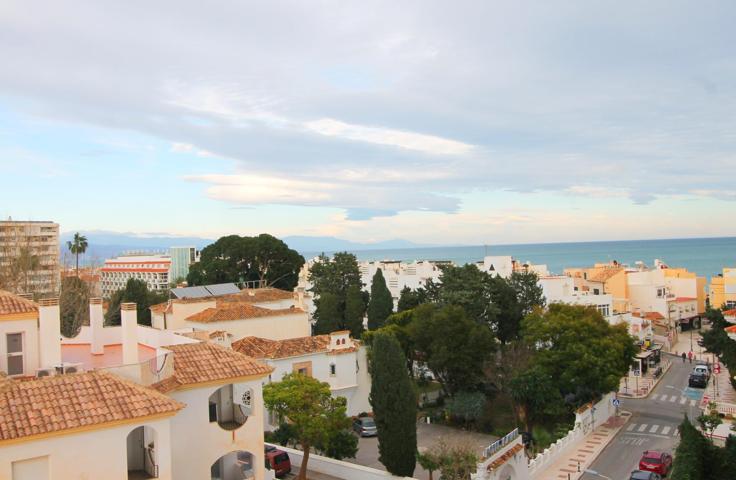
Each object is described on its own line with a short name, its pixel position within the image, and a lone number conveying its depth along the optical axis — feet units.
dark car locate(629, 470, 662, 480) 73.61
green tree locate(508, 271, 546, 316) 144.25
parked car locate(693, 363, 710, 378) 133.39
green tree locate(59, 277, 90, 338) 126.11
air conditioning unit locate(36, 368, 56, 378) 47.29
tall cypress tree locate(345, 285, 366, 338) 158.92
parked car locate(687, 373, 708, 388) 130.82
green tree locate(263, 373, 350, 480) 73.01
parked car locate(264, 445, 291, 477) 76.69
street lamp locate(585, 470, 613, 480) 80.74
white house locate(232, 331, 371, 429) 103.86
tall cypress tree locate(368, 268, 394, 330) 163.43
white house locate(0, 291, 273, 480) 39.96
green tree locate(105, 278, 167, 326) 160.75
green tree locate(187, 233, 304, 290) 217.97
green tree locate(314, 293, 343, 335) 158.10
